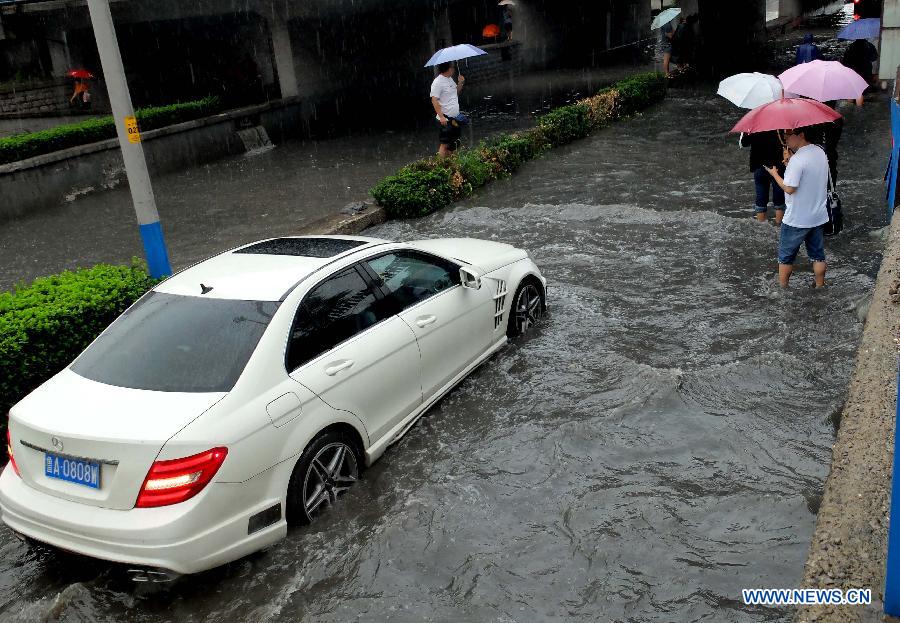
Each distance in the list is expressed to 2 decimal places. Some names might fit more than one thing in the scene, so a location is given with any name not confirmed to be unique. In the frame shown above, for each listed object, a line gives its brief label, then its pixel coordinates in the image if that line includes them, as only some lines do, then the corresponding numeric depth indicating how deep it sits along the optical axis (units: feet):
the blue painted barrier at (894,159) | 29.27
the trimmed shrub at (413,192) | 39.50
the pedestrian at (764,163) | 30.83
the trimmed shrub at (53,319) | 19.51
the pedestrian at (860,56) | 50.72
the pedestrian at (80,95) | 67.08
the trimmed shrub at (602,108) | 56.90
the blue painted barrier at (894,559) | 8.71
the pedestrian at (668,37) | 75.56
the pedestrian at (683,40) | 74.49
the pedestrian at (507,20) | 108.88
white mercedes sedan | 13.23
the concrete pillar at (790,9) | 141.79
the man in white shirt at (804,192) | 23.91
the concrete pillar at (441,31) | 86.94
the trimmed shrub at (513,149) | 45.98
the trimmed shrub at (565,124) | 52.11
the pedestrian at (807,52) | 44.34
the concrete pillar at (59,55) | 67.92
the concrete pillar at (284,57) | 70.18
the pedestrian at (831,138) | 30.89
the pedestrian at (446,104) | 44.37
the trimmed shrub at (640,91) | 61.00
